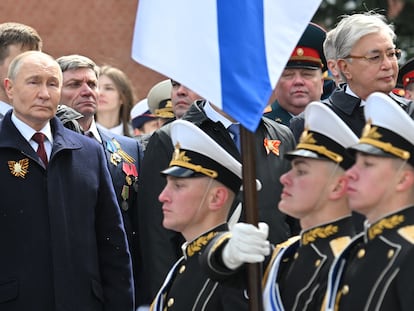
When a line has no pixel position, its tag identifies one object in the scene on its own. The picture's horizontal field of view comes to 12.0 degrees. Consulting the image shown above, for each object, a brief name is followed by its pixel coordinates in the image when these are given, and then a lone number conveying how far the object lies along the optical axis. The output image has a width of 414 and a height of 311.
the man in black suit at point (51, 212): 10.41
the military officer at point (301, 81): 12.48
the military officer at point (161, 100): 14.38
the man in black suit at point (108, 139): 11.95
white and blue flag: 8.06
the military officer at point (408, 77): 12.74
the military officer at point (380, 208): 7.87
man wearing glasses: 10.77
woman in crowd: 15.70
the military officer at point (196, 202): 9.26
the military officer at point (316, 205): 8.59
